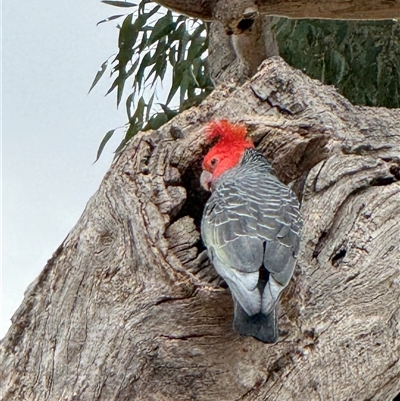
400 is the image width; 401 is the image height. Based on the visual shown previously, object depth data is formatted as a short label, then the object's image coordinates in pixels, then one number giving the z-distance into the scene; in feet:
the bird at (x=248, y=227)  31.74
